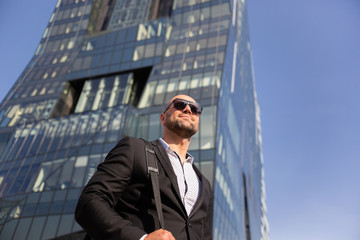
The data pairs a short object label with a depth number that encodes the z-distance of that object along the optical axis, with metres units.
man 2.08
